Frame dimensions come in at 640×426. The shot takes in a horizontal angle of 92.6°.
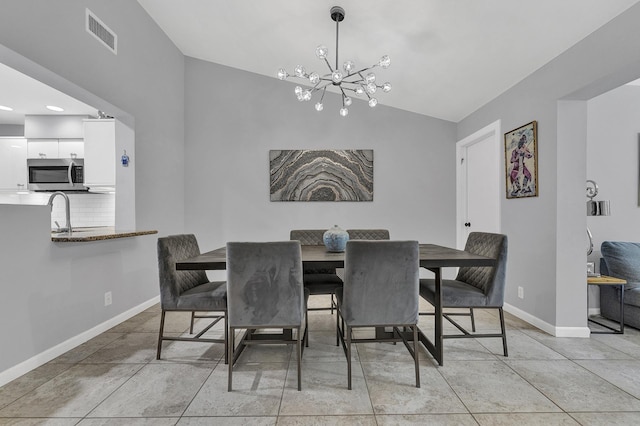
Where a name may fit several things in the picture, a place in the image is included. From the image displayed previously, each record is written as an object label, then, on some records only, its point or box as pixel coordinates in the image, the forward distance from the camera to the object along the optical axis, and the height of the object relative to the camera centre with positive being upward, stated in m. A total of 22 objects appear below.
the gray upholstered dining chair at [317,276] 2.74 -0.65
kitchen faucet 2.53 -0.07
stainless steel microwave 3.88 +0.51
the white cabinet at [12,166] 4.11 +0.63
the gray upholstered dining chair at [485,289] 2.23 -0.59
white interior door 3.61 +0.39
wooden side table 2.68 -0.62
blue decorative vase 2.41 -0.22
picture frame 2.89 +0.51
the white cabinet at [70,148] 4.17 +0.89
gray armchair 2.84 -0.63
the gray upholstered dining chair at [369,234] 3.19 -0.23
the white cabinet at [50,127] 4.20 +1.18
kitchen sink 2.51 -0.17
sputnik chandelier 2.35 +1.12
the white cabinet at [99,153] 3.34 +0.66
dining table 1.98 -0.33
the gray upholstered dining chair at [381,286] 1.86 -0.46
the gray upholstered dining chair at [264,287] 1.84 -0.46
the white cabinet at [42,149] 4.15 +0.87
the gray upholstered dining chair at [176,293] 2.20 -0.60
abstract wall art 4.32 +0.53
